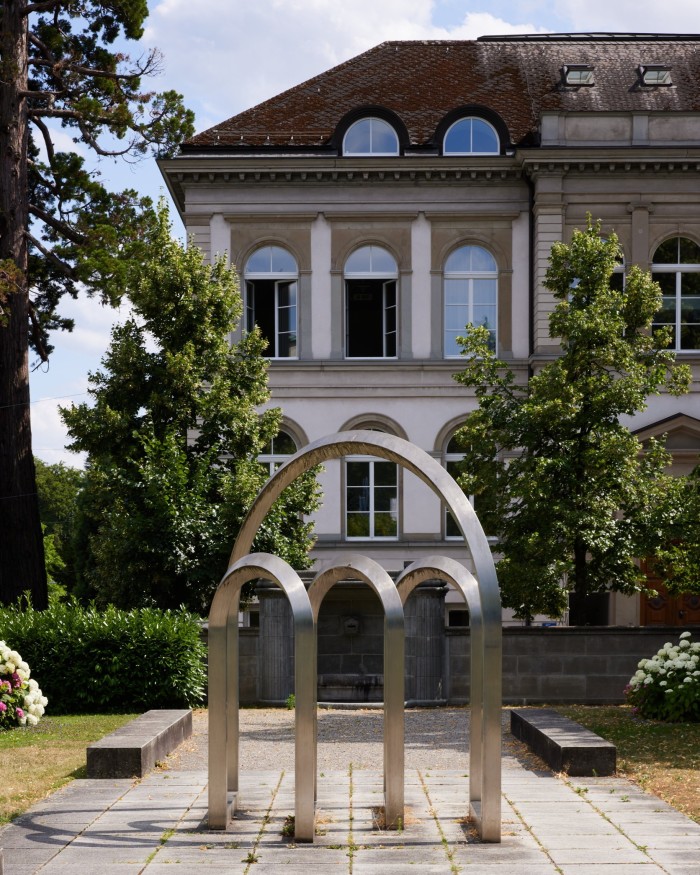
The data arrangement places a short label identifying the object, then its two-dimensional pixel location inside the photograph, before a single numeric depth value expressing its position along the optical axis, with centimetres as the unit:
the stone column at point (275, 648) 2166
